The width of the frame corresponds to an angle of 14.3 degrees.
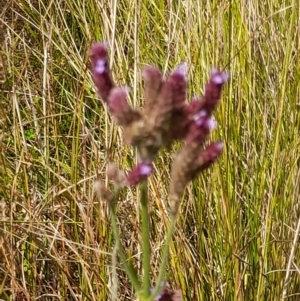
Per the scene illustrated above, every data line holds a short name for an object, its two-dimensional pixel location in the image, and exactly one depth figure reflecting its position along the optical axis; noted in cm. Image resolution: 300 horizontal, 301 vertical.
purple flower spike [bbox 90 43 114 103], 40
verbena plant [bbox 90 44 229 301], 38
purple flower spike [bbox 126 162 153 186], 39
